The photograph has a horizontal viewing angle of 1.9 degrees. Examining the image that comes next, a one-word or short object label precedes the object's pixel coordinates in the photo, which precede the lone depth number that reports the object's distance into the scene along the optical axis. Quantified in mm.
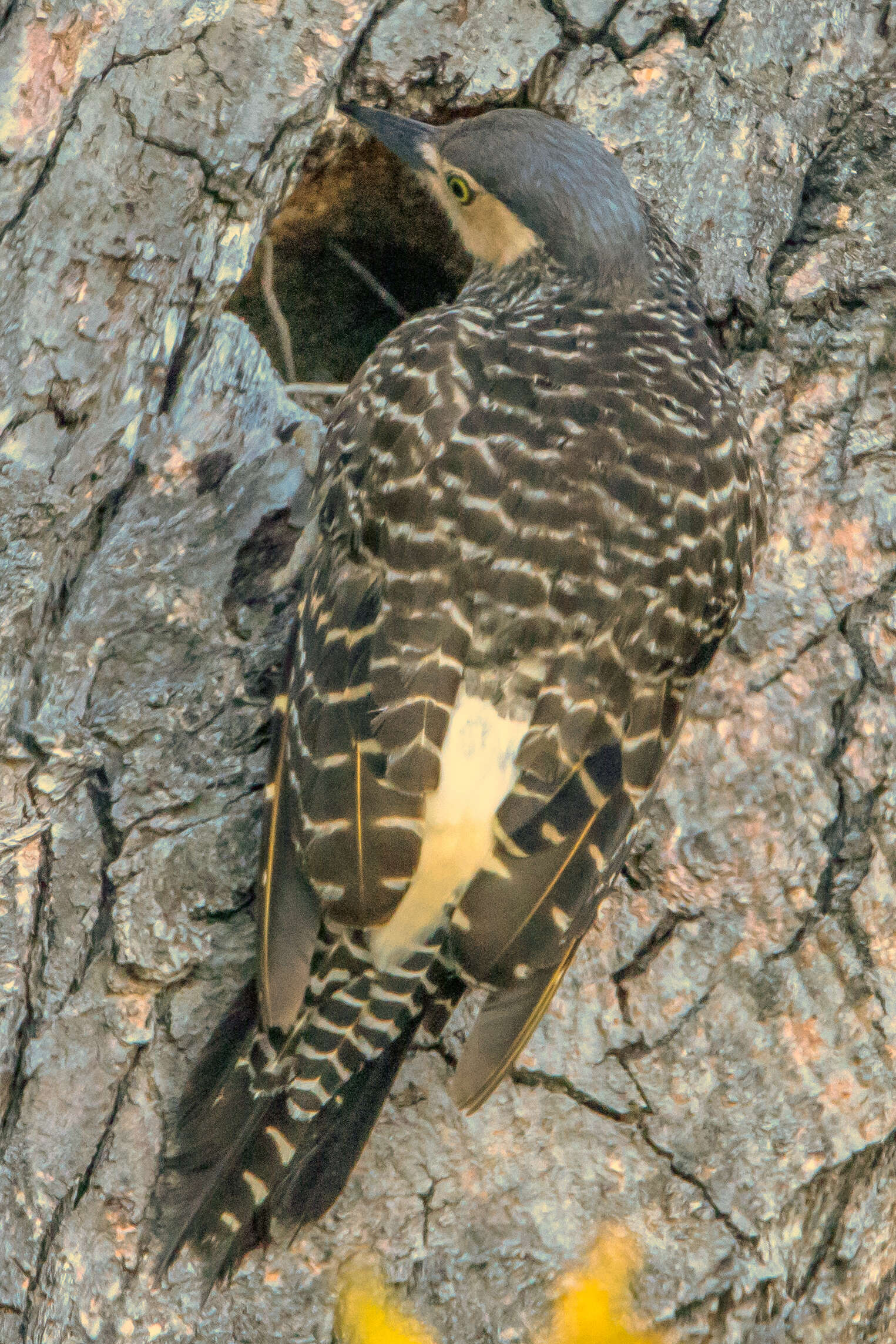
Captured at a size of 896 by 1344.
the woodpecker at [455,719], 7042
